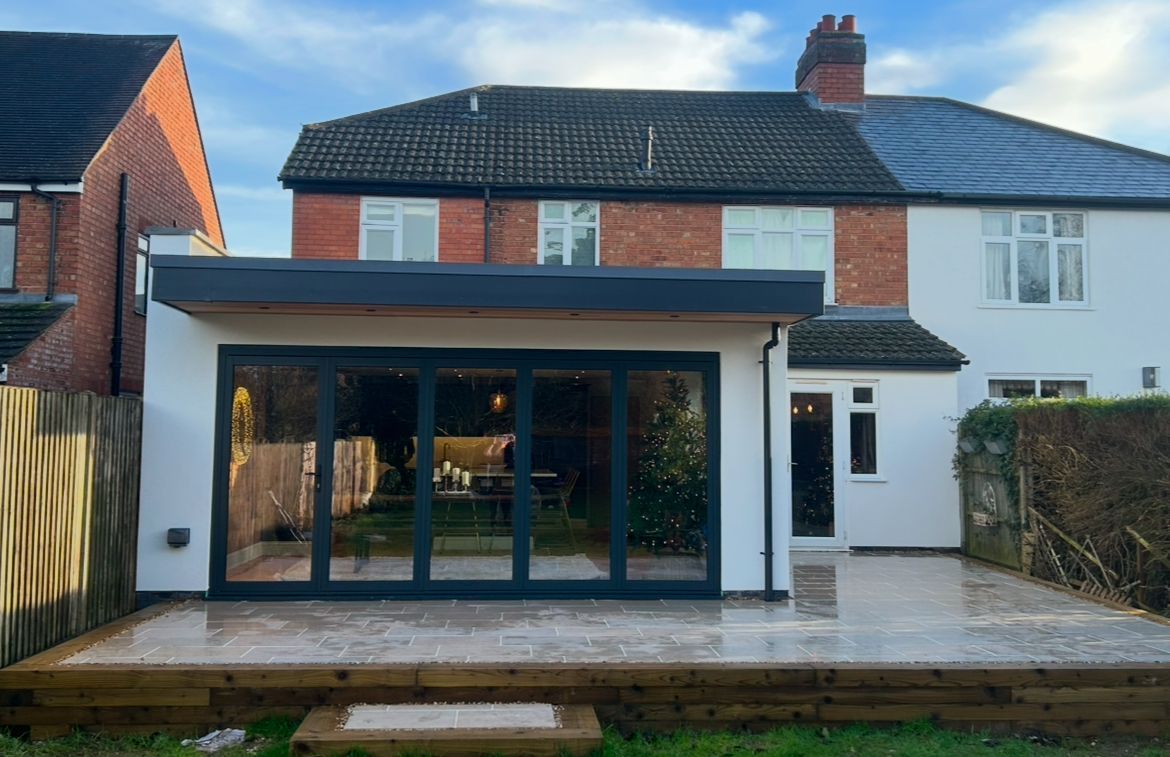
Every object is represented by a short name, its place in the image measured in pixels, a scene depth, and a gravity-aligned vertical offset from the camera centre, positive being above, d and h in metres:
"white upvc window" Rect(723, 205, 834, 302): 12.71 +3.13
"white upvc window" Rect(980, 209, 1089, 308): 12.94 +2.85
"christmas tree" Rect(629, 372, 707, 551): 7.97 -0.38
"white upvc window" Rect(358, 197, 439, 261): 12.26 +3.12
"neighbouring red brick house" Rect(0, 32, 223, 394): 11.81 +3.78
